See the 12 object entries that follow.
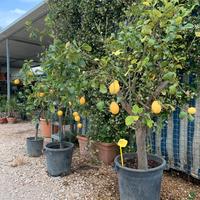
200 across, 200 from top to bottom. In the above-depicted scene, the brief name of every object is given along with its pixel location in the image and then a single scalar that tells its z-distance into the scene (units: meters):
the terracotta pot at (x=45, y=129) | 5.29
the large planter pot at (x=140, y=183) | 2.16
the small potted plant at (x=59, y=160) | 3.15
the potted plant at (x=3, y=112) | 7.70
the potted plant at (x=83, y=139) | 3.84
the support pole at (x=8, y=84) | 7.88
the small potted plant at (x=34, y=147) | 4.00
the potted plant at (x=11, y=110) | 7.70
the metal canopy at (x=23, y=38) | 5.53
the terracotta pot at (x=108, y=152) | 3.51
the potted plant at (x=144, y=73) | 1.62
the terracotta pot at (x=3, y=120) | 7.67
